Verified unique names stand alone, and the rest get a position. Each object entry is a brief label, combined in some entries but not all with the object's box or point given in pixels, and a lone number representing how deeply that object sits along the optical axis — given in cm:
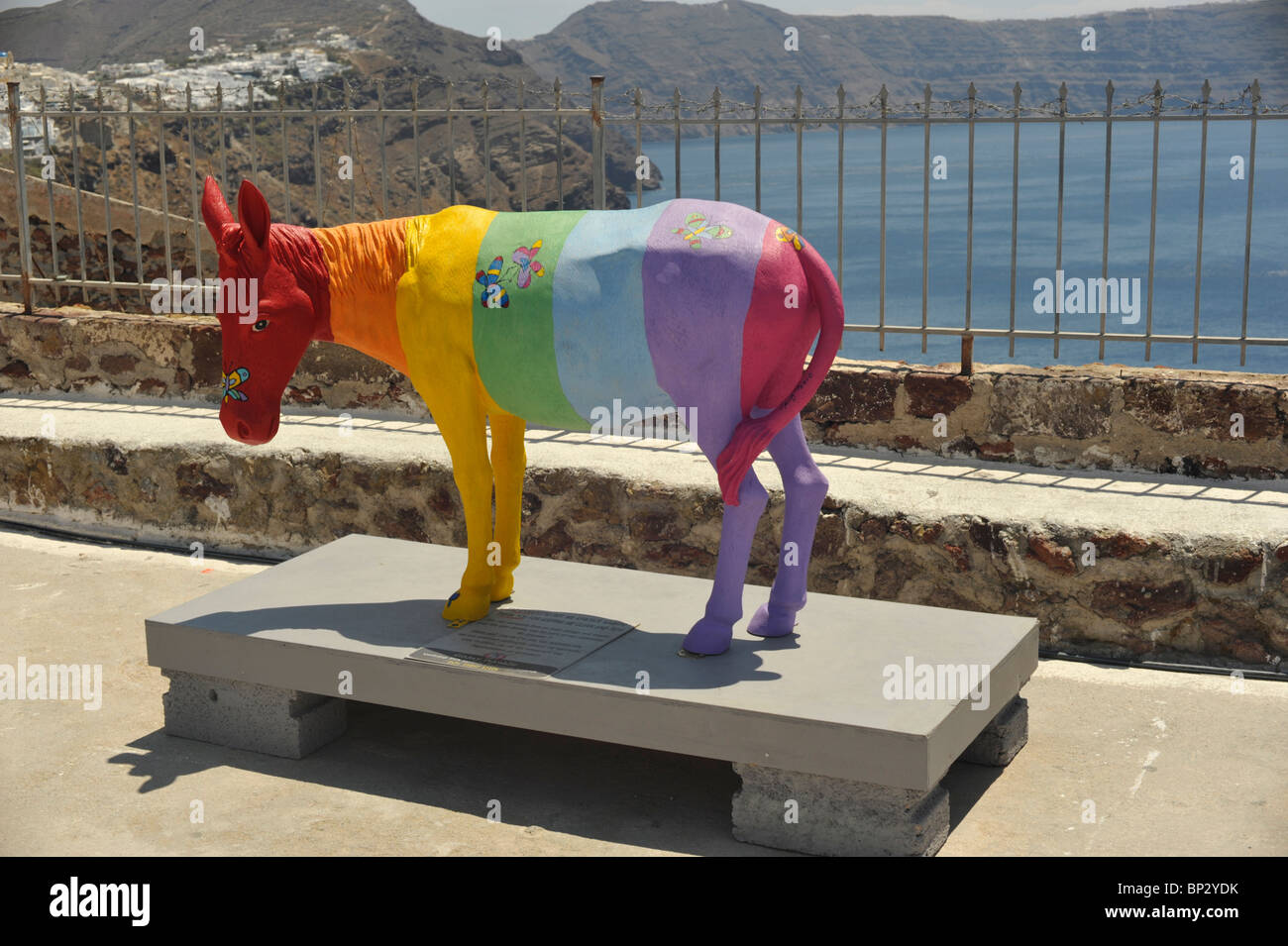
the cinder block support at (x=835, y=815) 369
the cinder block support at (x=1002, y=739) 437
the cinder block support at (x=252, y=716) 455
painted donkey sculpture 392
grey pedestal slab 369
